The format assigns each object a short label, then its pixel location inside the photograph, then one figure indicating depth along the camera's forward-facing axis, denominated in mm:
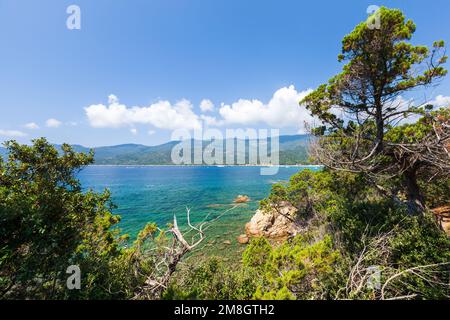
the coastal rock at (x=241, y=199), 38156
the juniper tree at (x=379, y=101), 6055
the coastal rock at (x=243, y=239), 19153
